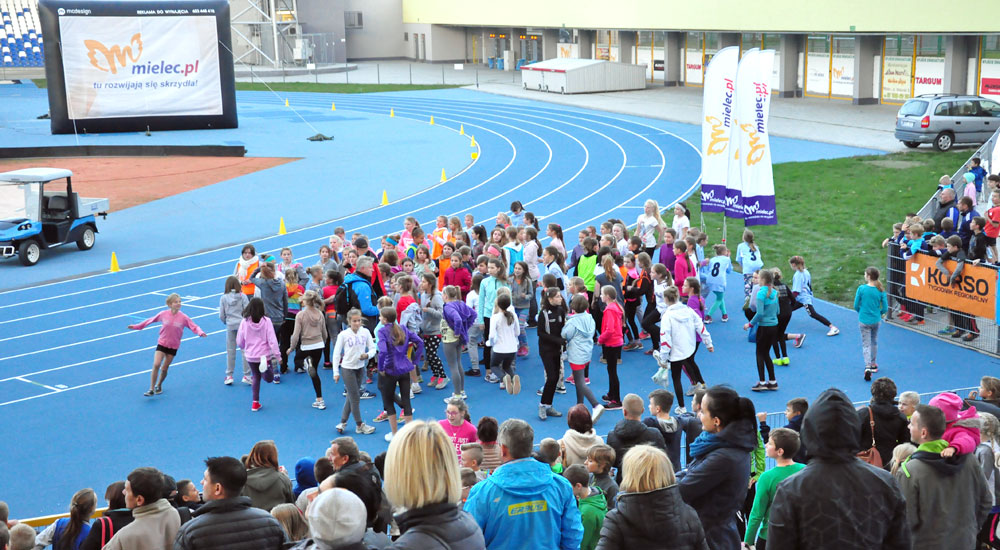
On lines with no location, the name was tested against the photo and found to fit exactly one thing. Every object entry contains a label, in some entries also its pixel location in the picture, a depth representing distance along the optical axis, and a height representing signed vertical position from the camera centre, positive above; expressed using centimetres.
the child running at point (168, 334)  1441 -368
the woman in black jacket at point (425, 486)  471 -196
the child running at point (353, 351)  1266 -351
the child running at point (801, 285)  1574 -355
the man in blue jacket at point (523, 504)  586 -256
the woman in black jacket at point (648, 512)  523 -233
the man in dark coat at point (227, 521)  537 -240
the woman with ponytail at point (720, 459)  614 -242
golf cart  2319 -329
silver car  3198 -207
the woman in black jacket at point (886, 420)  866 -312
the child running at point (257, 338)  1359 -357
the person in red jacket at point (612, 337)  1341 -362
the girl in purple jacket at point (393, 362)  1252 -363
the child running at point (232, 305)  1465 -335
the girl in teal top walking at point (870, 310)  1423 -357
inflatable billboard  4181 +52
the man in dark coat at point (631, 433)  822 -301
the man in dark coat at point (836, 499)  476 -208
